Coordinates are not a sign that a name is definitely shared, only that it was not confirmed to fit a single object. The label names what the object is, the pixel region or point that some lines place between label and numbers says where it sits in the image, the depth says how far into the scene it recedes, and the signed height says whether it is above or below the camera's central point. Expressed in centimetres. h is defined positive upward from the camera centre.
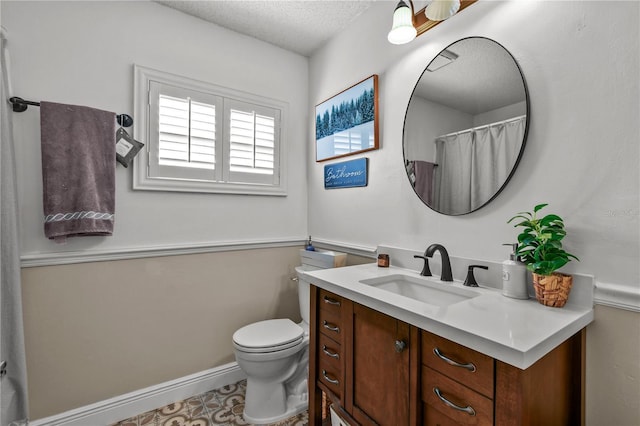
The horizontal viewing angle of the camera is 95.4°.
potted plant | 102 -19
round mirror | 125 +39
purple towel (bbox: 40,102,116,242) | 157 +22
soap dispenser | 112 -28
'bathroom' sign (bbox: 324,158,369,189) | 199 +24
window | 191 +51
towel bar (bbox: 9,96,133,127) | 152 +56
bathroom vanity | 80 -51
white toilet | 174 -100
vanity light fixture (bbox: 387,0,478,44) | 130 +89
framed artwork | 191 +62
